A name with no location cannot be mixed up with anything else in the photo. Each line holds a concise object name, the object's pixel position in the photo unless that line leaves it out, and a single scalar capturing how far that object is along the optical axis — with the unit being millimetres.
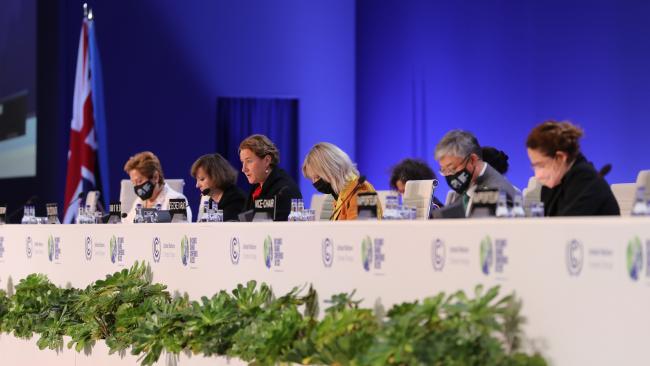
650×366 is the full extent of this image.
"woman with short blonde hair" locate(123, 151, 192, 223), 12390
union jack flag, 18273
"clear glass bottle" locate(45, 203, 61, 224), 11158
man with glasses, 8966
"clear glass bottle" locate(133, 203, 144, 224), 9840
